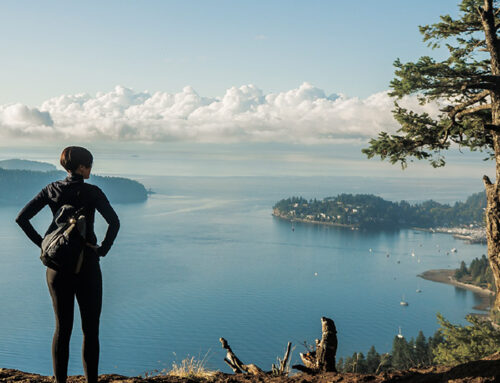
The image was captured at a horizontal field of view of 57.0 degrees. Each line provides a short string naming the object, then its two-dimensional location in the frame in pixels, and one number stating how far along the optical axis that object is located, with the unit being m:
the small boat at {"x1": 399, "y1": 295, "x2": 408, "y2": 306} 64.12
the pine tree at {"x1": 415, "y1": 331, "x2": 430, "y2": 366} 42.12
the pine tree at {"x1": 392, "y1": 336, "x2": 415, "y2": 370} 41.16
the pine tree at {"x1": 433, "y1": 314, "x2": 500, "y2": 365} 11.61
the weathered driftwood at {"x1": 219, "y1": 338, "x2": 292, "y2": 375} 4.16
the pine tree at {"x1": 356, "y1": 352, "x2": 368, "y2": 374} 34.02
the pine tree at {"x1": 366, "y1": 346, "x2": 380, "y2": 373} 35.51
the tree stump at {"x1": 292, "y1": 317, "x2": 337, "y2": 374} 4.34
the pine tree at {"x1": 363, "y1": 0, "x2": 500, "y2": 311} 5.86
